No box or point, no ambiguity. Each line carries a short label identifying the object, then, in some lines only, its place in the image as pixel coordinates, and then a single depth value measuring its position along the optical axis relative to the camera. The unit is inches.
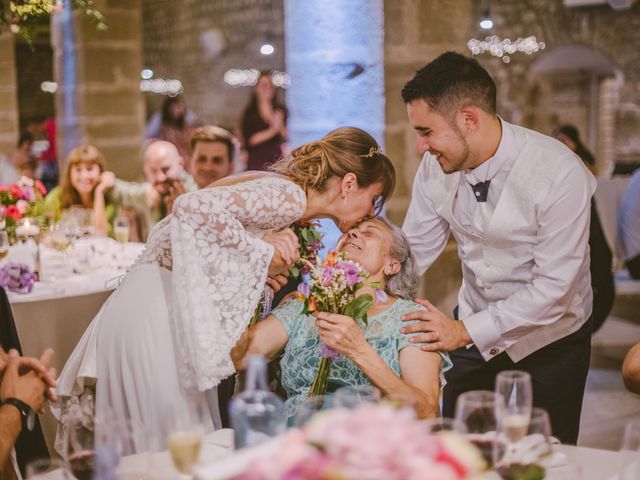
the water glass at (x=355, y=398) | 50.5
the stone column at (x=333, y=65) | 159.0
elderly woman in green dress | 90.4
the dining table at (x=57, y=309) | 146.8
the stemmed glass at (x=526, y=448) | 58.4
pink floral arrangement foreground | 40.4
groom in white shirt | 110.2
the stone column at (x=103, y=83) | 287.9
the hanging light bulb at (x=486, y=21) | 471.2
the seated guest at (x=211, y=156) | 204.4
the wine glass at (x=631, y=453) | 57.8
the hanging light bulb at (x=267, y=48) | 482.0
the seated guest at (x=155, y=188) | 217.5
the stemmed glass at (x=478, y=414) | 58.2
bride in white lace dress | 88.7
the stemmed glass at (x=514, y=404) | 59.7
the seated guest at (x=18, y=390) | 78.4
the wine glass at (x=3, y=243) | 156.0
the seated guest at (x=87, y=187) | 226.7
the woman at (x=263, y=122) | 378.3
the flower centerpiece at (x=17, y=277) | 147.3
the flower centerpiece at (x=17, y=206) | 174.4
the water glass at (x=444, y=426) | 57.4
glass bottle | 54.4
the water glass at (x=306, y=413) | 49.3
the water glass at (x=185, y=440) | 57.1
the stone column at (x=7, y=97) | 410.3
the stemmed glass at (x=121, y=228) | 194.4
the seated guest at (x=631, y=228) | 248.2
